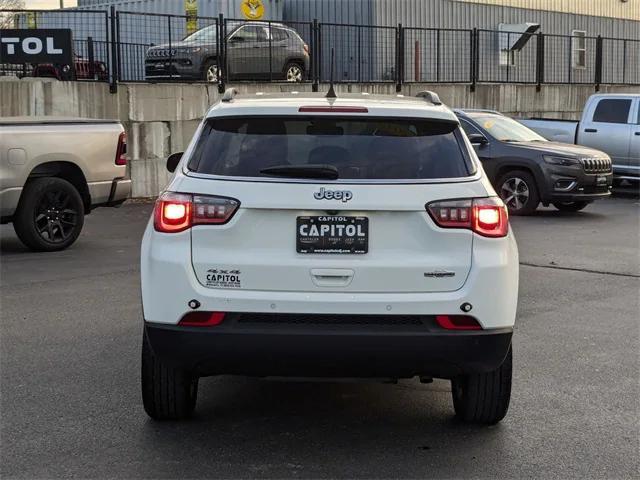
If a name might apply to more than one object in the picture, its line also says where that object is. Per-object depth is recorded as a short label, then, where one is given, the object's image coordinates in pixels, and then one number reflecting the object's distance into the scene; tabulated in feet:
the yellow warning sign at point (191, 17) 60.59
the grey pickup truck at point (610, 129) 59.00
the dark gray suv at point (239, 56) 58.13
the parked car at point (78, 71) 51.24
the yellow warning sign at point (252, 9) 72.28
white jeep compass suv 13.41
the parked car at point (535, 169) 47.39
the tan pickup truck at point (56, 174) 33.60
